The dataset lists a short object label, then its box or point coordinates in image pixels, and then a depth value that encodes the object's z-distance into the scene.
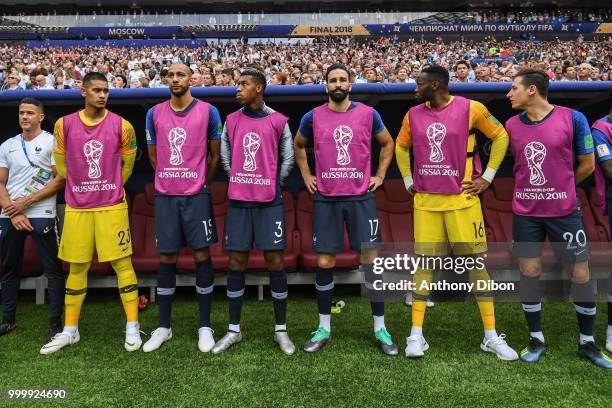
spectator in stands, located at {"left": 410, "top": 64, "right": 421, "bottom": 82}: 12.01
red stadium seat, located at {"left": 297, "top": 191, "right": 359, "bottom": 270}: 4.84
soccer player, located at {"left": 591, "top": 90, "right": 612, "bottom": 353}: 3.50
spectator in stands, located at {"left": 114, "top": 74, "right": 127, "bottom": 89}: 7.14
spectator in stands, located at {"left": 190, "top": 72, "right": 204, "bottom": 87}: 7.40
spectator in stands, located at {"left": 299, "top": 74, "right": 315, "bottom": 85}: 8.04
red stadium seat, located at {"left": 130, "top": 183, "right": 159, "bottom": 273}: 4.86
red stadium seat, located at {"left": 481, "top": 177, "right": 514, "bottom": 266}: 5.45
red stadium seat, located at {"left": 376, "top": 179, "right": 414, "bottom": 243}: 5.60
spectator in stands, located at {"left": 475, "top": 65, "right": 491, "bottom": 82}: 7.59
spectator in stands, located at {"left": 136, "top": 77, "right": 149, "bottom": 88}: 8.25
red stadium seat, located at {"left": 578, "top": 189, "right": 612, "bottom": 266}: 4.88
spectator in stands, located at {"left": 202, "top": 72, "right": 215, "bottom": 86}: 8.05
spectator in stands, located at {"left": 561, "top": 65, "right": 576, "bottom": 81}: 7.94
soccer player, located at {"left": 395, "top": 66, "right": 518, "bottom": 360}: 3.46
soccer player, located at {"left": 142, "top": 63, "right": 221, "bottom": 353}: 3.61
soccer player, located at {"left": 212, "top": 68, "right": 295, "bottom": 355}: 3.59
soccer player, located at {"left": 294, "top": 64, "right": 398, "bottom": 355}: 3.58
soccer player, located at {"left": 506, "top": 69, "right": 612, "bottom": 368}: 3.39
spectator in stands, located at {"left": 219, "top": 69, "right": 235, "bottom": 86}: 7.54
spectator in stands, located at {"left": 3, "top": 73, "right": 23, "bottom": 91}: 8.34
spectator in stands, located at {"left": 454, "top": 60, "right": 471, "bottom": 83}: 7.36
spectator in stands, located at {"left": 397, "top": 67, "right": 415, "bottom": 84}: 9.23
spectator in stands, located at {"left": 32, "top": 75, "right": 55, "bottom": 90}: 9.30
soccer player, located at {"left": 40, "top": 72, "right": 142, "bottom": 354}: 3.63
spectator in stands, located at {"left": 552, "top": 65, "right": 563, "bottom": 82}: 8.61
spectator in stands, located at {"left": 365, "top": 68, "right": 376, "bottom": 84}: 8.22
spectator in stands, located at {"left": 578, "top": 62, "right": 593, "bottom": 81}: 7.59
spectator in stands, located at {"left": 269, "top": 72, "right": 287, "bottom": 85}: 7.87
